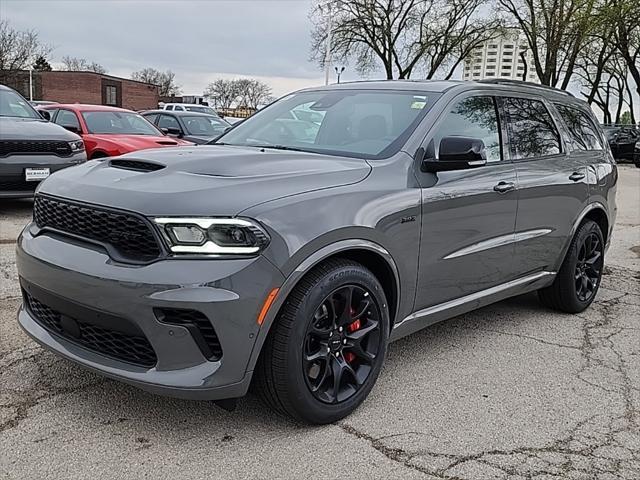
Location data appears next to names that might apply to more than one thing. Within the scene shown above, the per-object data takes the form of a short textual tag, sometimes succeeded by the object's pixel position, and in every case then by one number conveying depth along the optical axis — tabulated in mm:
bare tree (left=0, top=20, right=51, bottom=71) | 43906
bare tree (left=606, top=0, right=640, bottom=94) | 23172
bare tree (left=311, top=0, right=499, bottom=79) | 35219
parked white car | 27042
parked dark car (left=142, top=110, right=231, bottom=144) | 13430
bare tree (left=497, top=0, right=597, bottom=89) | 26281
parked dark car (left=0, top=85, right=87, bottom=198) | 7797
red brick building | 59656
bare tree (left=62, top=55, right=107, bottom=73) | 76812
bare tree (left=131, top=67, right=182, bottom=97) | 79106
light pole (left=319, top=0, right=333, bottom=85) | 32062
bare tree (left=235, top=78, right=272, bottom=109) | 66250
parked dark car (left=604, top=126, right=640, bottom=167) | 27547
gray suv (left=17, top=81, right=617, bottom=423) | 2676
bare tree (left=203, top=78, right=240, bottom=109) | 66875
